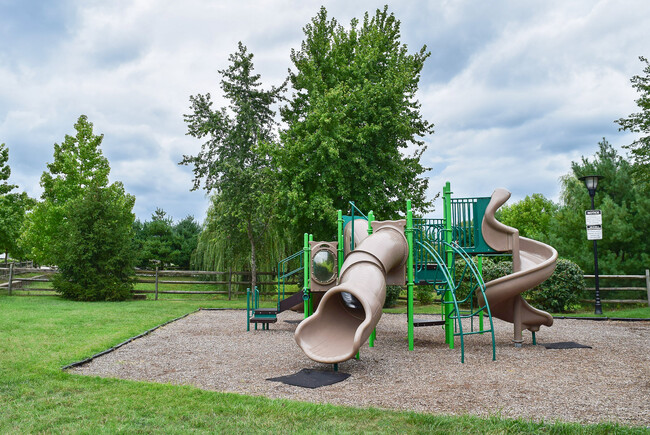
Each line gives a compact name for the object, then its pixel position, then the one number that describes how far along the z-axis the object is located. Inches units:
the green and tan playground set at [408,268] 263.1
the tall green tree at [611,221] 664.4
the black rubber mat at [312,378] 222.8
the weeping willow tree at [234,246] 807.1
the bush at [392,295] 719.7
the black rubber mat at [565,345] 336.5
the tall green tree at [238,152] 771.4
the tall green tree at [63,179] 969.0
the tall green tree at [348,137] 609.9
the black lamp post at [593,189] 558.2
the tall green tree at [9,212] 1037.6
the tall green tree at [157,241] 1301.7
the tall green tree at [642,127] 724.7
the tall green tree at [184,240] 1340.8
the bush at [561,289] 591.8
